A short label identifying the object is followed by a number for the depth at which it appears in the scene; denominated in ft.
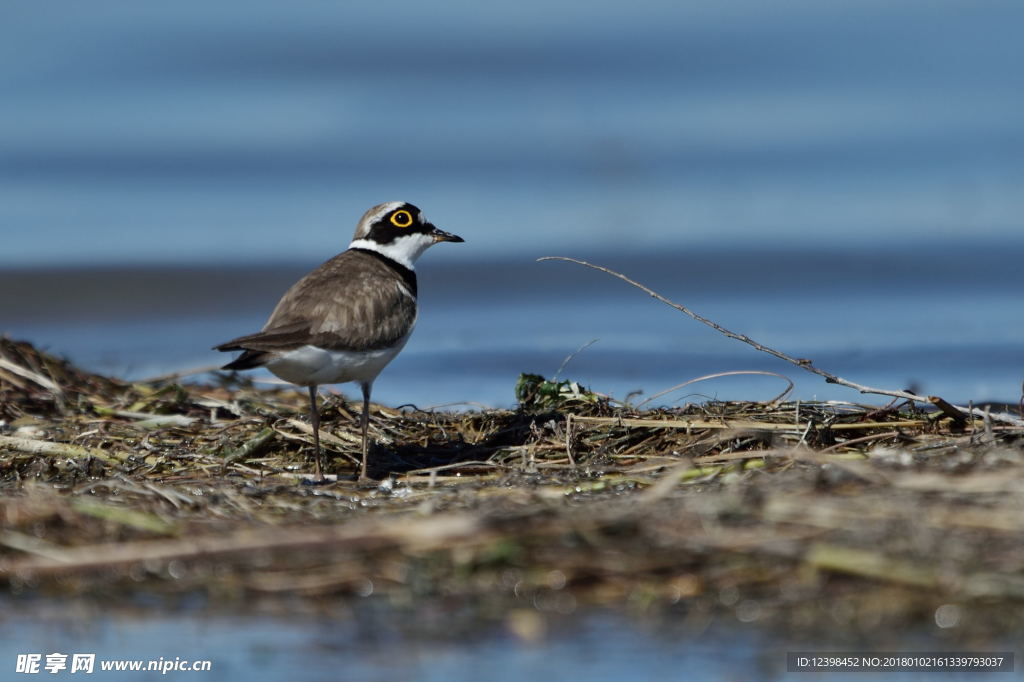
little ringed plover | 47.52
